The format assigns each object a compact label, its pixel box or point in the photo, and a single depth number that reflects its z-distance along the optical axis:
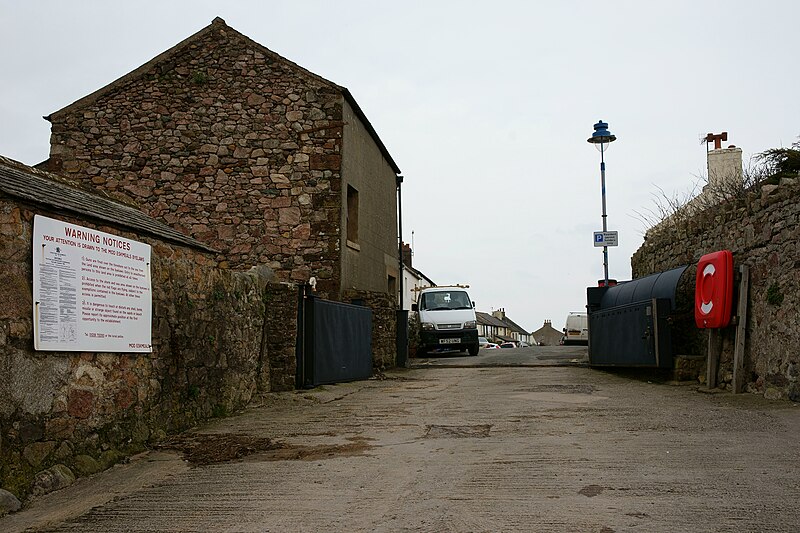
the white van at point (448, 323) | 25.56
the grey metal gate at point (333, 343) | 12.55
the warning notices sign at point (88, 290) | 6.10
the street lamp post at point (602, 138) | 23.47
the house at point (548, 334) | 112.69
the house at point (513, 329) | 101.50
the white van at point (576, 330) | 38.47
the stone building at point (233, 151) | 16.89
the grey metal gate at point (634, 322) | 13.04
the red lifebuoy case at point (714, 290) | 11.31
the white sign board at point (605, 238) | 22.06
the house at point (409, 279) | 46.66
